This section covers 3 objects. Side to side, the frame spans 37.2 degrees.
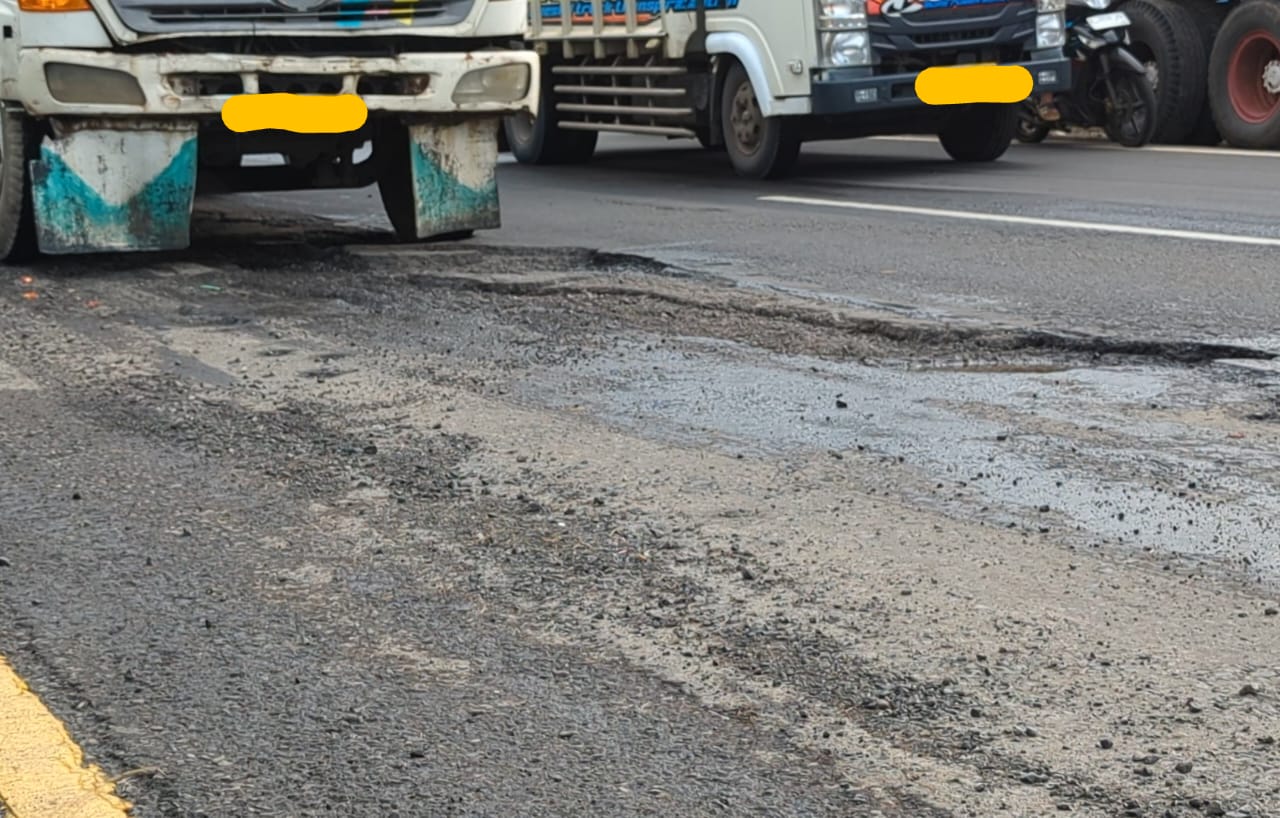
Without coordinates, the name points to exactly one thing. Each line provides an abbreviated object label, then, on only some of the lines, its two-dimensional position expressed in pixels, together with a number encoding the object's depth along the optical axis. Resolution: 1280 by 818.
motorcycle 13.51
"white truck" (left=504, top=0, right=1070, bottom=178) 11.58
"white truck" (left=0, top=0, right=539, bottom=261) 7.67
